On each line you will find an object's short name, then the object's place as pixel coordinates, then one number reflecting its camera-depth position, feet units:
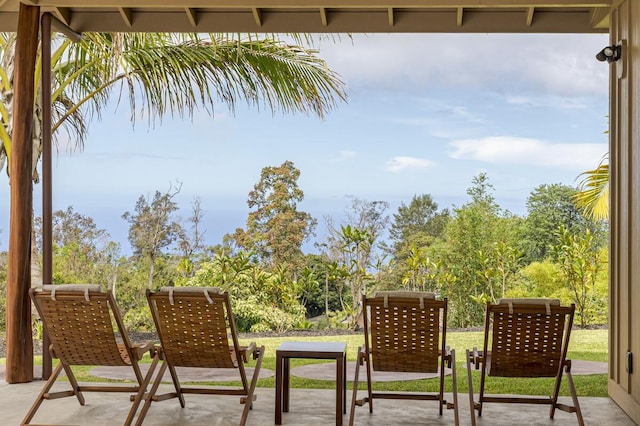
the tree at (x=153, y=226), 46.11
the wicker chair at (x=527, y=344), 15.98
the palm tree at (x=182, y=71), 32.81
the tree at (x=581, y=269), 37.68
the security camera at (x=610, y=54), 18.93
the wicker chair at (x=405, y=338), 16.16
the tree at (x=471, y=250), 41.27
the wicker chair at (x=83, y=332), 16.10
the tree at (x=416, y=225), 48.55
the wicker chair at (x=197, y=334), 16.20
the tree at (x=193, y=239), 45.50
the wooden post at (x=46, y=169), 21.34
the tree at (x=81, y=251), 41.86
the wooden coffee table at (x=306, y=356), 16.49
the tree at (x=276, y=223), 46.03
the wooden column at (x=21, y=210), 20.98
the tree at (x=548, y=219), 46.91
